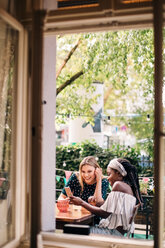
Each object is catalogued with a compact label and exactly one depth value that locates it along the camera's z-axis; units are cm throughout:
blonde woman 422
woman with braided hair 369
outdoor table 341
